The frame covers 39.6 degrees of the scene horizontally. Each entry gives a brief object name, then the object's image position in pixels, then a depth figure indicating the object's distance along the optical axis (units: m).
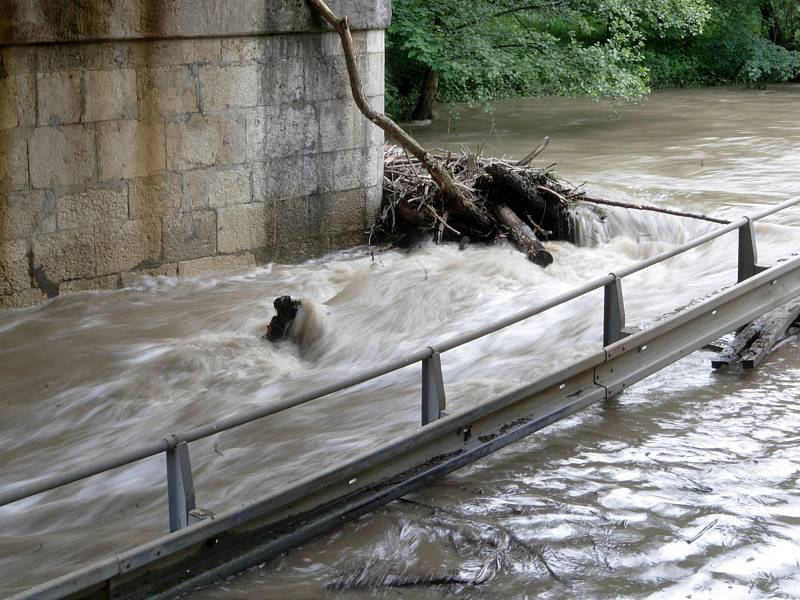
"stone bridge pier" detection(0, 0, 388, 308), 9.39
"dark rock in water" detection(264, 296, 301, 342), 9.19
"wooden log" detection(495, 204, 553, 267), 11.31
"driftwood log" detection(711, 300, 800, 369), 7.54
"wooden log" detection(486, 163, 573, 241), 12.14
